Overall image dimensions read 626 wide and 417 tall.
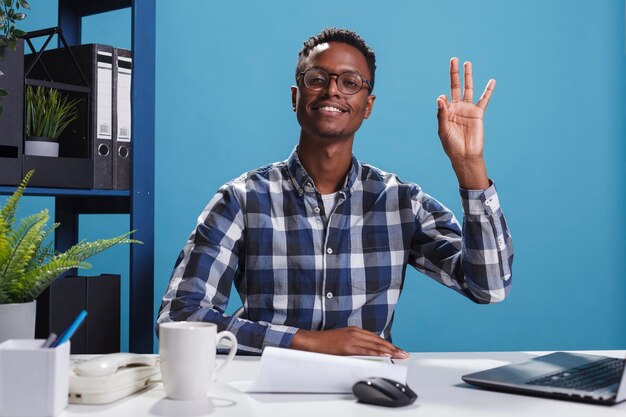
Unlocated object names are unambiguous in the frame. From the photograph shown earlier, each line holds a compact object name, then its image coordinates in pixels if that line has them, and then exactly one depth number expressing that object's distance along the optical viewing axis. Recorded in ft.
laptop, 3.57
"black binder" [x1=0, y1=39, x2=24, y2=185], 6.40
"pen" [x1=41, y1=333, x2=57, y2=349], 3.33
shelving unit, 7.04
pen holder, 3.19
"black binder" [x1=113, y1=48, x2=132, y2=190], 7.14
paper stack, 3.68
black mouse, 3.46
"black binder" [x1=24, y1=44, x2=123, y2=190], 7.04
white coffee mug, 3.47
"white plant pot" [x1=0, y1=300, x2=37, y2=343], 4.20
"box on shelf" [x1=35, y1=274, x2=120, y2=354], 6.47
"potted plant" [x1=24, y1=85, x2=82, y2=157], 6.79
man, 5.94
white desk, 3.38
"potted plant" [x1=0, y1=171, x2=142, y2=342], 4.23
